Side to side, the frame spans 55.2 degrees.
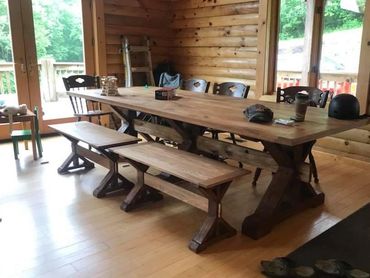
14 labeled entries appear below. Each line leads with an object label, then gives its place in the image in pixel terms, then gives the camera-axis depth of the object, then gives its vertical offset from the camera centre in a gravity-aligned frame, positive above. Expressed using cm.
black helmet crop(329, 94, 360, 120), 230 -30
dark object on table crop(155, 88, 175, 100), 320 -29
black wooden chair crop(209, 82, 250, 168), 358 -30
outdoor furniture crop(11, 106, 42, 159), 376 -79
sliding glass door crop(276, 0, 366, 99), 380 +23
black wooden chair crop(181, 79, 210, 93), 406 -28
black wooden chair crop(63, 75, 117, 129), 407 -27
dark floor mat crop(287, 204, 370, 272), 202 -111
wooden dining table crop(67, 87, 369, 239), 207 -53
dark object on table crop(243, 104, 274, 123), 220 -33
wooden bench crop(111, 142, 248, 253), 210 -69
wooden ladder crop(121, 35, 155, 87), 530 +1
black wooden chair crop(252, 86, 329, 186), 304 -32
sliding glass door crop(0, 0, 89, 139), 446 +12
